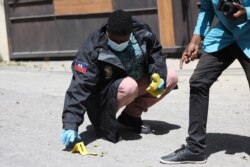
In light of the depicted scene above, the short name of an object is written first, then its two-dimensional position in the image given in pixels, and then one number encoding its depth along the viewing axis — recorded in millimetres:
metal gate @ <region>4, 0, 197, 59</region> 21391
